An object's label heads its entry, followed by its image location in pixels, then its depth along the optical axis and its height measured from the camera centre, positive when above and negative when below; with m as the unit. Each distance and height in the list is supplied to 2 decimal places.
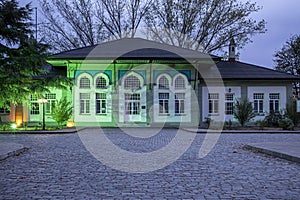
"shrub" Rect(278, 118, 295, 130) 23.45 -1.14
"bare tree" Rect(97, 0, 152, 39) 36.84 +9.71
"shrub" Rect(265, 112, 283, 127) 25.78 -0.88
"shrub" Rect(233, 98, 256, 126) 25.22 -0.35
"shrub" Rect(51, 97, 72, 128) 25.30 -0.29
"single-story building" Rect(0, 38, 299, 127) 27.36 +1.22
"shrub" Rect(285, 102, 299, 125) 25.20 -0.51
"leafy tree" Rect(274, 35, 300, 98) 45.44 +6.50
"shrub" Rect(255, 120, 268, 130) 25.41 -1.18
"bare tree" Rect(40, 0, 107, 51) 36.38 +8.43
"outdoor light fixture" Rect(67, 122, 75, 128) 25.92 -1.23
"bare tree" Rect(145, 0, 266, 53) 33.88 +8.27
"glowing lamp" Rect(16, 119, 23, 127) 26.45 -1.05
